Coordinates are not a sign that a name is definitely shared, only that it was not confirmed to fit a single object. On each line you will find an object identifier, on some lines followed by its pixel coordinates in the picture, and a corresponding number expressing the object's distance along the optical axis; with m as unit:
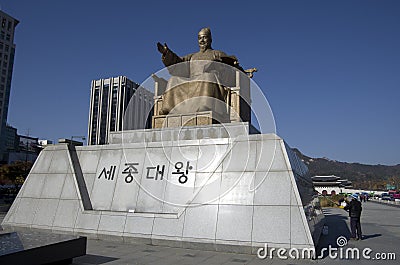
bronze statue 9.91
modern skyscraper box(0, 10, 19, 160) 57.53
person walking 8.70
